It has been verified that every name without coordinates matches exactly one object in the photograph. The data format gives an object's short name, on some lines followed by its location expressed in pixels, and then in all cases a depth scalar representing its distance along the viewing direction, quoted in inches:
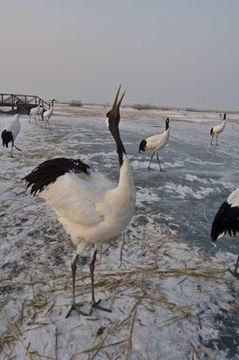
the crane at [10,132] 355.9
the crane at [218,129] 555.5
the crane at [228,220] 127.2
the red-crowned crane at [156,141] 343.0
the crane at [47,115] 679.1
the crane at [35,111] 804.0
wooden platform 1048.3
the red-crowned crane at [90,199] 89.4
